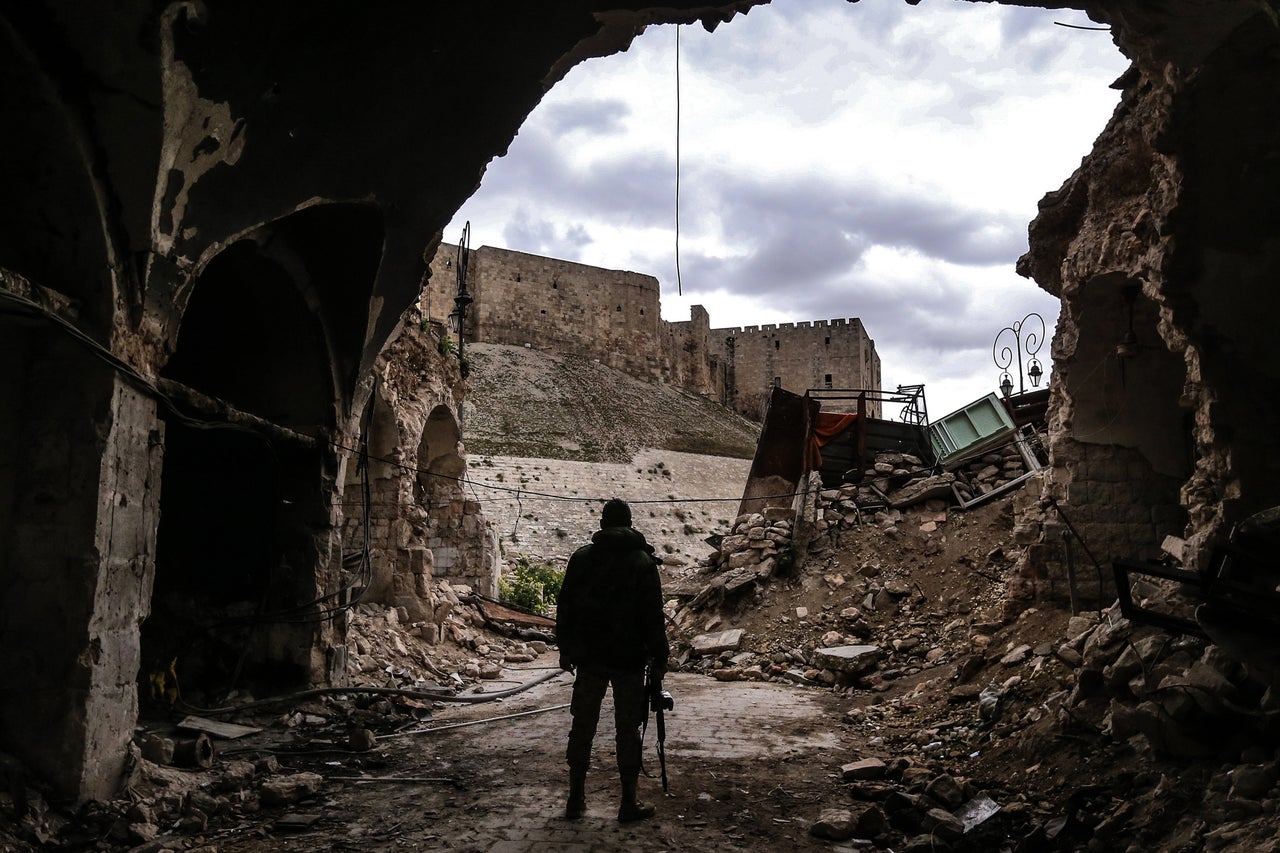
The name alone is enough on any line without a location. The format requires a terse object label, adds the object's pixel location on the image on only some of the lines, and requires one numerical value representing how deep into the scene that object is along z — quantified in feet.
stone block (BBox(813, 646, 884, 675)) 30.71
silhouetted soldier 14.96
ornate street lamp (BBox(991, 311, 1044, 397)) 46.19
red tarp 46.55
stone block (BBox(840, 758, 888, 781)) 17.30
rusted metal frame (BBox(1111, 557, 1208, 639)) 13.35
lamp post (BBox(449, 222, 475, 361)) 47.57
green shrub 54.85
